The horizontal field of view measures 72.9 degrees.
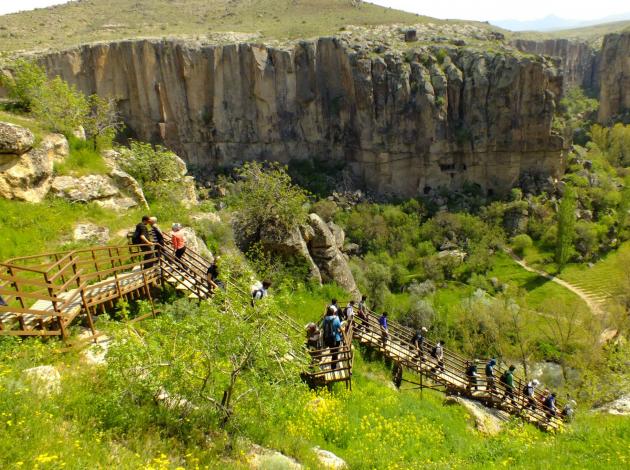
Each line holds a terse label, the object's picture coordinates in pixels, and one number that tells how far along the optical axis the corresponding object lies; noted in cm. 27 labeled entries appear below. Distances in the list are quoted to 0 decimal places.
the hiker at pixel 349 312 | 1331
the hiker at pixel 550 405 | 1461
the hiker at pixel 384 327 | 1415
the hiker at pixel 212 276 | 1033
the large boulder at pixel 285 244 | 1728
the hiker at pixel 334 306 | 1214
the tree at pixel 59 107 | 1723
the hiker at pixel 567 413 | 1445
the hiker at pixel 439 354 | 1478
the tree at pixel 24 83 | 1744
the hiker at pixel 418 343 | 1447
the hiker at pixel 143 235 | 1118
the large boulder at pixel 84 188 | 1541
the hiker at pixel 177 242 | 1128
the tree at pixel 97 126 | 1855
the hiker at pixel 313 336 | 1176
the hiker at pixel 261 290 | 995
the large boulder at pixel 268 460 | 640
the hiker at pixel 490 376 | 1452
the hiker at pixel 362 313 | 1461
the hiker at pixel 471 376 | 1446
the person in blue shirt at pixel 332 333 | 1151
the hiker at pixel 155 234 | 1121
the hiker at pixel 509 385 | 1465
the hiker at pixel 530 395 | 1464
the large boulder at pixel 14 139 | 1376
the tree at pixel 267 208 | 1756
